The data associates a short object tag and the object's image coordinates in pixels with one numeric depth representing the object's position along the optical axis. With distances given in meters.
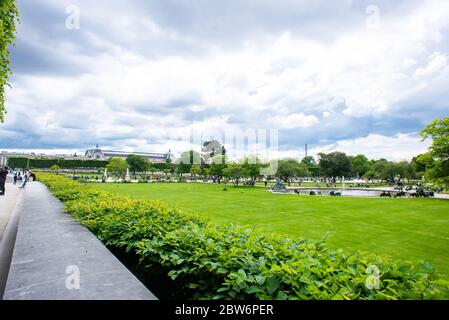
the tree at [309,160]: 159.32
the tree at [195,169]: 90.88
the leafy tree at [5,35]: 9.40
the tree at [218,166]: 73.31
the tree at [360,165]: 118.75
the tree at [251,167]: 65.50
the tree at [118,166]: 80.81
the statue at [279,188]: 47.22
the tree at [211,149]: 118.79
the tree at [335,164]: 84.38
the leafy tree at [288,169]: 69.94
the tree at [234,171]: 64.94
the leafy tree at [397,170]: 75.94
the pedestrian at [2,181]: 24.39
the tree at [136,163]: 94.21
